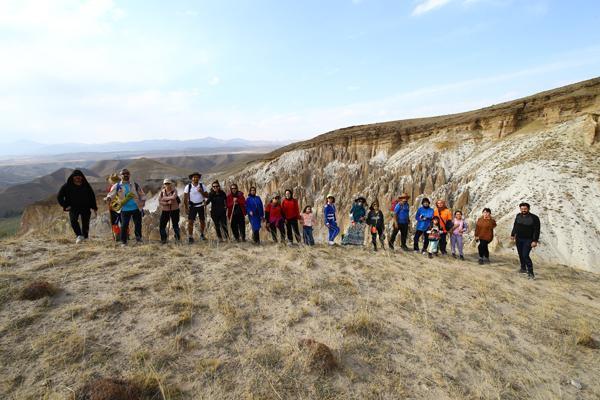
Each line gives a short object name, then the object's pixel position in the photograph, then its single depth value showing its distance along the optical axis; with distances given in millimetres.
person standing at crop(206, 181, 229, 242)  7684
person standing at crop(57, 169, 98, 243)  6727
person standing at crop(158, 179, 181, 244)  7199
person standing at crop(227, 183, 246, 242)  8016
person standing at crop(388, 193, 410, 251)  8266
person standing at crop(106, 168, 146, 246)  6812
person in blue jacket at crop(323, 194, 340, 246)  8750
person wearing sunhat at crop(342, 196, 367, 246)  8766
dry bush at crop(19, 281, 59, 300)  4164
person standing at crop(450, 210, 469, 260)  8117
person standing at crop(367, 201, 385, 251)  8453
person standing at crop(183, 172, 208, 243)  7668
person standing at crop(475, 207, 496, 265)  7793
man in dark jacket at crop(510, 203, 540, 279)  6996
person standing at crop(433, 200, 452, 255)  8156
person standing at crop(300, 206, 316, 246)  8555
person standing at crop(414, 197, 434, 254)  8125
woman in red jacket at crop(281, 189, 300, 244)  8328
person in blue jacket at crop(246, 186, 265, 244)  8180
